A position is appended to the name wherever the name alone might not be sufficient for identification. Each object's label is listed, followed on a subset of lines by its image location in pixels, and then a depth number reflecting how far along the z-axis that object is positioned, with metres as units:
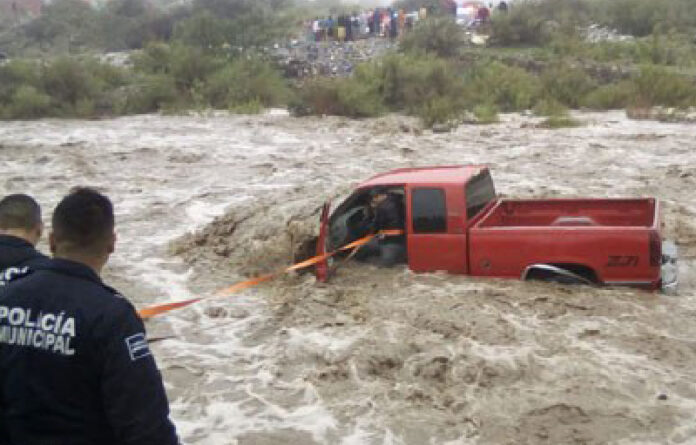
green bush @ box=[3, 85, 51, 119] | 23.30
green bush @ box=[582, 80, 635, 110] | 22.77
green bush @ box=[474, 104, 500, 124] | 20.89
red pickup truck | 7.17
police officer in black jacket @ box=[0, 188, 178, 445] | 2.58
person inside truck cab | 8.07
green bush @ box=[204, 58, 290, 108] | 24.97
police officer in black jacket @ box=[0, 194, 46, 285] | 3.78
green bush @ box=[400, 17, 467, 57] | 29.92
